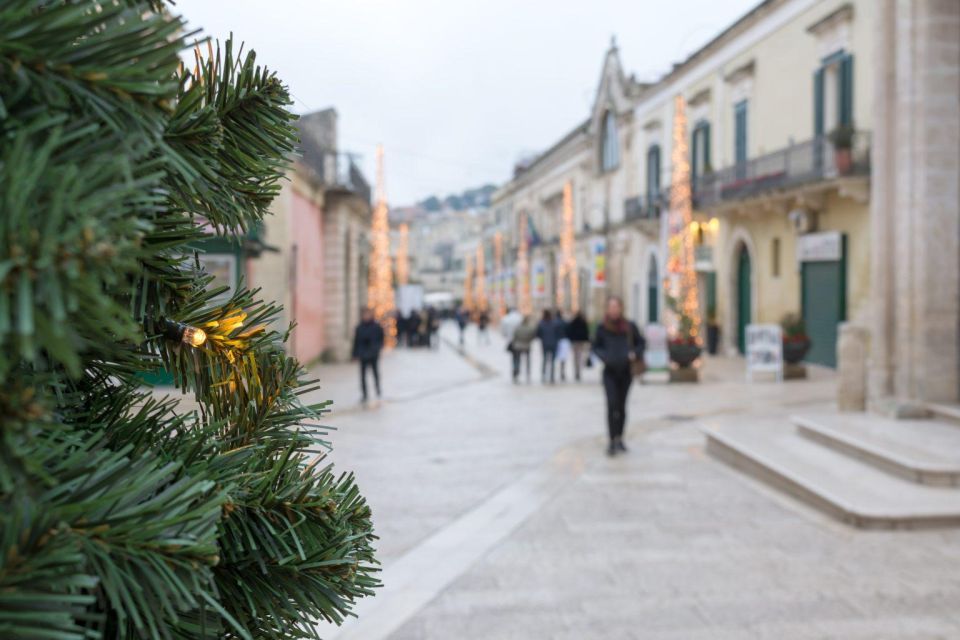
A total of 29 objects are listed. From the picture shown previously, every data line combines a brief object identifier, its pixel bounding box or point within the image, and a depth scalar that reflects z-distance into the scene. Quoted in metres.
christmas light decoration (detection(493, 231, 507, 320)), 64.57
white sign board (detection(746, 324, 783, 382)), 19.67
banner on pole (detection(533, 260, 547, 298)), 50.41
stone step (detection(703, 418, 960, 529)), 6.80
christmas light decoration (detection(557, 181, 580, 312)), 42.69
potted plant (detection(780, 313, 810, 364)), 20.47
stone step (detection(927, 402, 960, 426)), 10.23
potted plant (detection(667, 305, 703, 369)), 19.89
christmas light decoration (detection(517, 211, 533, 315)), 52.56
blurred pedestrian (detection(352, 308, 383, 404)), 16.27
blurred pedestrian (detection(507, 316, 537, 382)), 20.06
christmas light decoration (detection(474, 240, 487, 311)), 70.56
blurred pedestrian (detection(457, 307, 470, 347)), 41.03
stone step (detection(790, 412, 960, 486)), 7.86
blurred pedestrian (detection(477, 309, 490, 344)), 41.25
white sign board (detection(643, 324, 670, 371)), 21.05
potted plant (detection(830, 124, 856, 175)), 20.34
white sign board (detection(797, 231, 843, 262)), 22.08
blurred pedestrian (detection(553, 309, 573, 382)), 20.62
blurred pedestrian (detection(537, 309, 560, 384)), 20.23
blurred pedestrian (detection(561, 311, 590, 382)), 20.70
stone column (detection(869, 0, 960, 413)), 10.70
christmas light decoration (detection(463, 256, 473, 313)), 82.81
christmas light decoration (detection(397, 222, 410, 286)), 54.34
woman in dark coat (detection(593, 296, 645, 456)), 10.30
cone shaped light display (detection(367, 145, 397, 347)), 32.69
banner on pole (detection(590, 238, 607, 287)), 38.88
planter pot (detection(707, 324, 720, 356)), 28.75
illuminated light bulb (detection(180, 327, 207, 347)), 1.20
